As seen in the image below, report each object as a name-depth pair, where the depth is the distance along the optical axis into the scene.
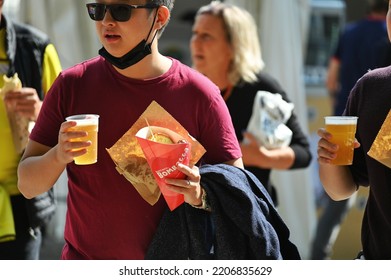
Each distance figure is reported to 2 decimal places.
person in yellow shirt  6.92
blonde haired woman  8.52
